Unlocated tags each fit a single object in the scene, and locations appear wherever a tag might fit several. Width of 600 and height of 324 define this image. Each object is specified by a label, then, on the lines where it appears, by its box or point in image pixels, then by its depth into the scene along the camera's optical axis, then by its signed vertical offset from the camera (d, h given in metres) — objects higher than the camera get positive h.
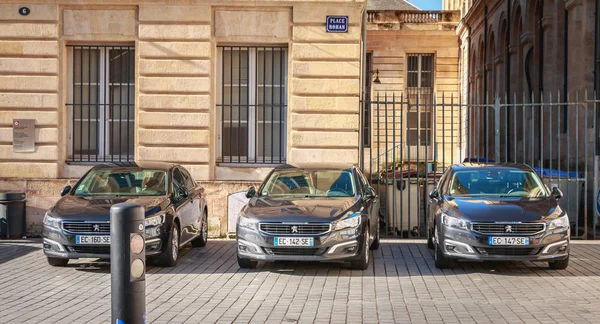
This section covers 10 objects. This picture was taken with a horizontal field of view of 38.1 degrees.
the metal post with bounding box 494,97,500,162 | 14.99 +0.52
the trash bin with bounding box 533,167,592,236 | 15.46 -0.76
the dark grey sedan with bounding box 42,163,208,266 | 11.26 -0.87
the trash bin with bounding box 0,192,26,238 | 15.17 -1.18
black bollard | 5.10 -0.70
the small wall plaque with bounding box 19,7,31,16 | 16.12 +2.53
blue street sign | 15.73 +2.27
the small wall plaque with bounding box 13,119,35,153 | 16.16 +0.26
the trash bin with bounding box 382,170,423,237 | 15.73 -1.03
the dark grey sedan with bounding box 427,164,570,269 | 11.08 -0.99
